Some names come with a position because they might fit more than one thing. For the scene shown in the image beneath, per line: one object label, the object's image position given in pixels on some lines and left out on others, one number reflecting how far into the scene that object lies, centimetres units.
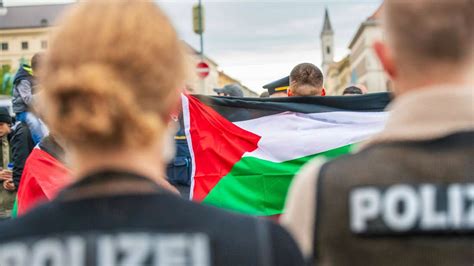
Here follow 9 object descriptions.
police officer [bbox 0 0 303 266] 161
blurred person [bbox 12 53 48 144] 701
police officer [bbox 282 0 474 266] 185
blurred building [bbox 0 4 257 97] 12612
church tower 18450
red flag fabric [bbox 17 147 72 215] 493
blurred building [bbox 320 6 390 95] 11756
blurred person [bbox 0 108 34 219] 686
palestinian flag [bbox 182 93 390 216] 624
